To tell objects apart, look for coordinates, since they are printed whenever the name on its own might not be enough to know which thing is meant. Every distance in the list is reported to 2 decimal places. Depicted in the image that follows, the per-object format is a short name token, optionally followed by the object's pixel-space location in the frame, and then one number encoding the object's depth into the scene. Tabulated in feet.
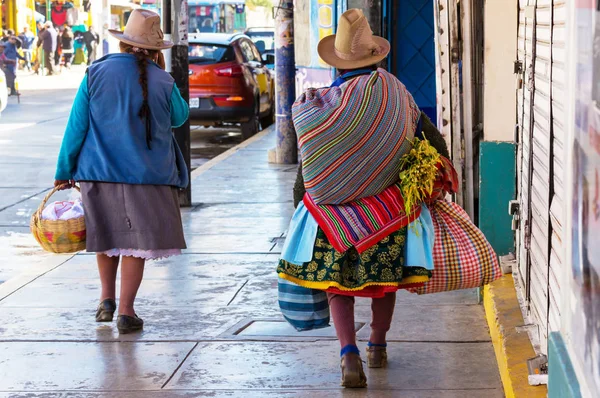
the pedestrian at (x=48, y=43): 130.00
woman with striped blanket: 15.93
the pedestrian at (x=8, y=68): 93.35
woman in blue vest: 19.47
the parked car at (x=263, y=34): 117.60
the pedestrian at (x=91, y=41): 154.61
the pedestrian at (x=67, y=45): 148.25
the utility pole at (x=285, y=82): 46.60
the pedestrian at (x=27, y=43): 137.49
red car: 57.62
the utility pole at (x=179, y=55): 33.65
